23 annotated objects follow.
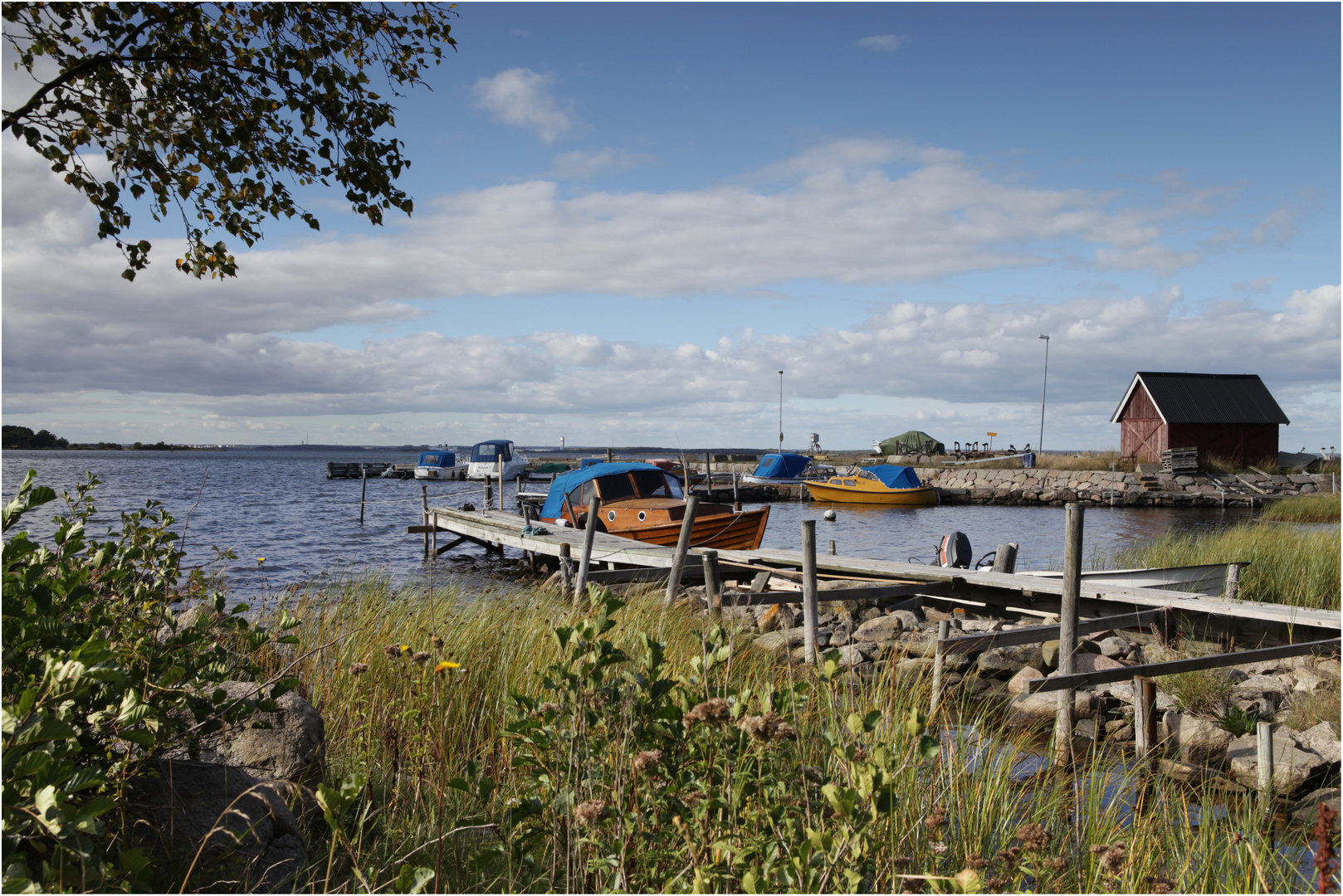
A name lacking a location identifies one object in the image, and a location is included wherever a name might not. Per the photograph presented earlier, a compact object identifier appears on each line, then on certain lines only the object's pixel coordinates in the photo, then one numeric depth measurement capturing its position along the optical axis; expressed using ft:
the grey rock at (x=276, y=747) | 11.27
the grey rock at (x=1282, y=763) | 18.84
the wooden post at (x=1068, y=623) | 20.36
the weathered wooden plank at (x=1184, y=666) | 20.01
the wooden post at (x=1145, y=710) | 20.42
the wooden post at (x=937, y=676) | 17.99
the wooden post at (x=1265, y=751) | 16.43
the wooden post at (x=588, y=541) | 36.50
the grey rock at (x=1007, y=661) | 29.07
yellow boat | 130.72
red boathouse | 146.30
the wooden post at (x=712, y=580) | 31.55
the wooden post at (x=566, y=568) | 39.93
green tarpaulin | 243.60
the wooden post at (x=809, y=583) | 26.58
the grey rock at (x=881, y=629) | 32.74
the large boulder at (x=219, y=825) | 8.81
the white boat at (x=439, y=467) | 219.82
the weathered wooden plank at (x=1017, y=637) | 23.99
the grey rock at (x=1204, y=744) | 20.93
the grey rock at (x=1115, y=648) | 29.43
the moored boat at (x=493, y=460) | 186.19
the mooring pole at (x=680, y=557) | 35.24
